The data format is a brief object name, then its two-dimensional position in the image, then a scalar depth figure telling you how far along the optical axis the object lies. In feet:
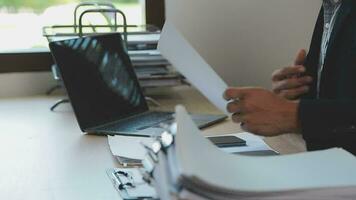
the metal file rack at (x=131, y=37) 6.81
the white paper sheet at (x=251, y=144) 5.04
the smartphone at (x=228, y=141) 5.12
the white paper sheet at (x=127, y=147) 5.01
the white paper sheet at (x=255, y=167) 3.50
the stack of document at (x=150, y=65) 6.82
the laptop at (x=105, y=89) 5.79
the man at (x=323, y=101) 4.43
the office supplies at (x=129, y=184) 4.31
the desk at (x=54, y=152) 4.57
